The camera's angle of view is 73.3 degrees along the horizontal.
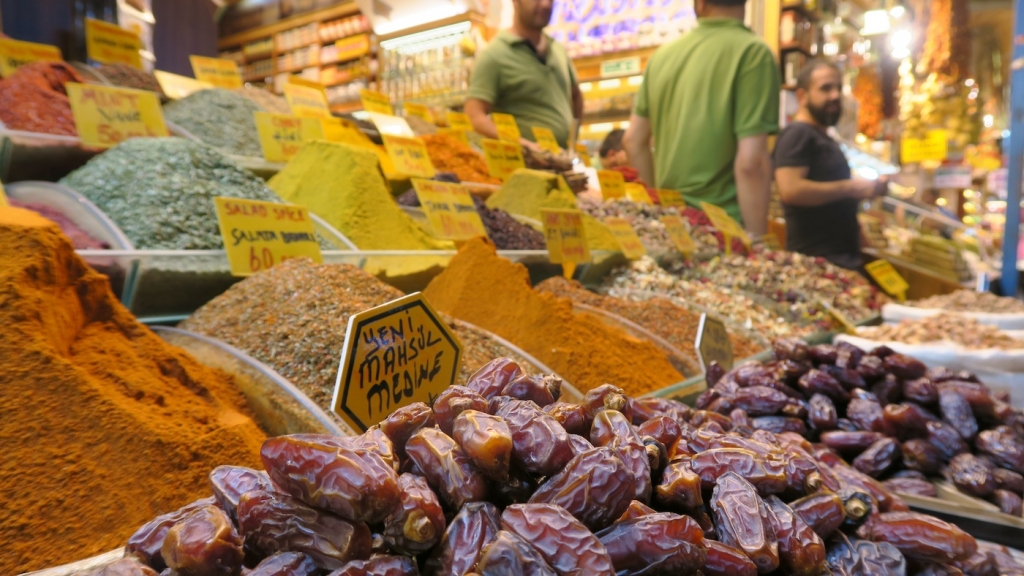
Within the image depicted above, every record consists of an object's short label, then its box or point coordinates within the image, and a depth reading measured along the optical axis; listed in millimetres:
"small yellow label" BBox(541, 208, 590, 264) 1880
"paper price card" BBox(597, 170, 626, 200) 2951
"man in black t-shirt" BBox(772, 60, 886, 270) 3387
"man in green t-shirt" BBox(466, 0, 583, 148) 3451
